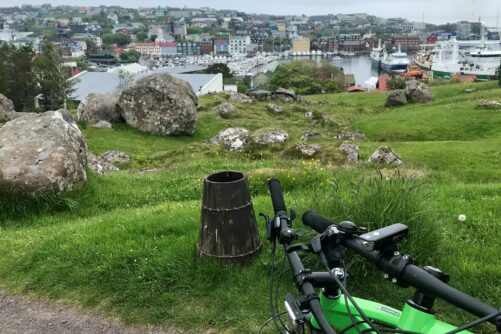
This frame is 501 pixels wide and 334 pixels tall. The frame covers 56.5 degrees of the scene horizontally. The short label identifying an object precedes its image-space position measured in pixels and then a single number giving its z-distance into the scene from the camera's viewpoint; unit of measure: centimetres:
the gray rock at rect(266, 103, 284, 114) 3390
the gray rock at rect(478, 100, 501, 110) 2560
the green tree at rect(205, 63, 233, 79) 10125
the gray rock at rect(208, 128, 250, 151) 1921
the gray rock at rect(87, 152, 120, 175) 1511
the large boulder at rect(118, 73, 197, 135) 2388
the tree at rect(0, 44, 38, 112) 5138
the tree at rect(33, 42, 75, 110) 5287
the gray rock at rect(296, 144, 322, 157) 1633
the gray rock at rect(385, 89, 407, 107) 3528
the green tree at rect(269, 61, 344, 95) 7194
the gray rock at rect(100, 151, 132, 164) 1759
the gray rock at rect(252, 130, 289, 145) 1862
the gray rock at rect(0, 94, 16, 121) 2511
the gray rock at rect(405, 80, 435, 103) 3491
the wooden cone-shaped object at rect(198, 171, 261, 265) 569
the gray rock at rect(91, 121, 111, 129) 2388
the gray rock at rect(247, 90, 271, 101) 3975
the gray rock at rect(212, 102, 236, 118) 3042
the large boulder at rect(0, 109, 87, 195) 888
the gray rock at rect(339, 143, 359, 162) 1574
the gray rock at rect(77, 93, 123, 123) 2511
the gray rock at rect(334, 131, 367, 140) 2327
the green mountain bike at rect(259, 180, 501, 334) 204
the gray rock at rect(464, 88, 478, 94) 3785
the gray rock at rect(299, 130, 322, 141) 2164
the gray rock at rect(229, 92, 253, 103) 3694
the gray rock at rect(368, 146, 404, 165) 1456
